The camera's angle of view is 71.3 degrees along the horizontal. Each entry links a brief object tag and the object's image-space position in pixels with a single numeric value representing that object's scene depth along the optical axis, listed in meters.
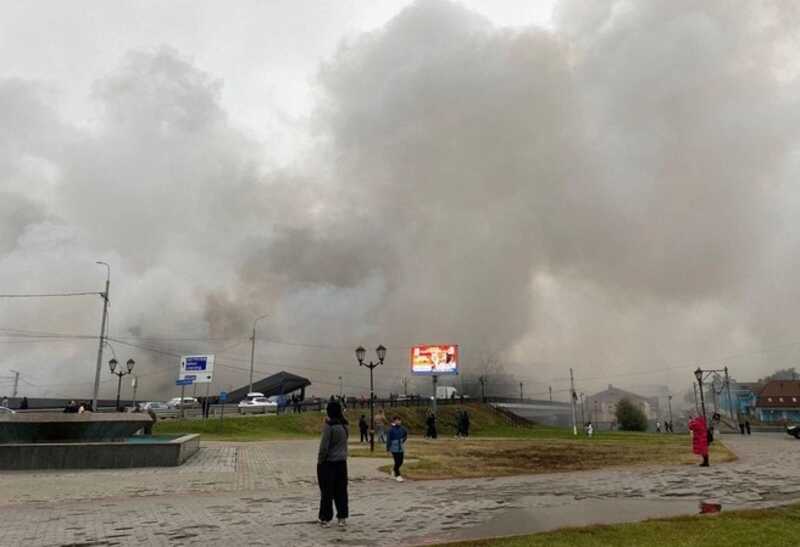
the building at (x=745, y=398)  122.07
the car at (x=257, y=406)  56.69
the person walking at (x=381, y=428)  32.78
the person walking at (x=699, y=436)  18.39
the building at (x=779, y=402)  112.38
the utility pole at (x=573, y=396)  57.31
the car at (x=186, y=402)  61.44
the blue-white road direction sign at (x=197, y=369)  56.00
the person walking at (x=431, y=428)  39.22
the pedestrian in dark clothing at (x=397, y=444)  15.65
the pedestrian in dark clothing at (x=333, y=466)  9.02
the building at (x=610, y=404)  150.75
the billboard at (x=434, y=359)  69.12
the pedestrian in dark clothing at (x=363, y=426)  34.03
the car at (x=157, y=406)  57.49
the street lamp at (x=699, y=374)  43.13
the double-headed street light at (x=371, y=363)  27.52
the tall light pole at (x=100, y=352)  35.91
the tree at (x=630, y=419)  93.44
